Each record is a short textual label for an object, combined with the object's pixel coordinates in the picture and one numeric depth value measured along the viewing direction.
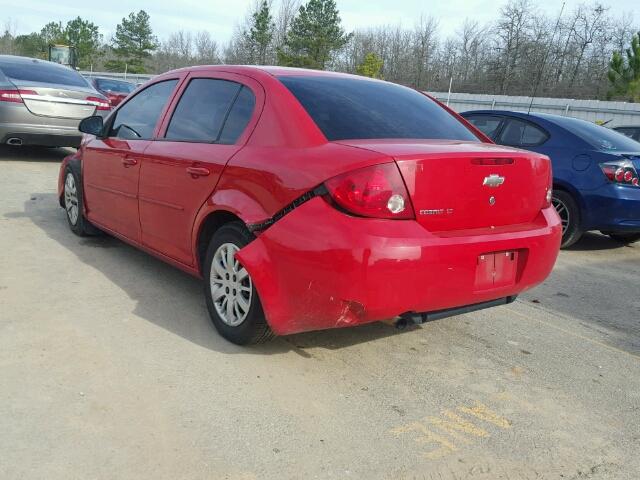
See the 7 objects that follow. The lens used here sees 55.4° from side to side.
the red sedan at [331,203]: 2.90
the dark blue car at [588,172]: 6.51
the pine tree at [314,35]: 47.12
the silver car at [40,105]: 9.06
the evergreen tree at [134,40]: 64.19
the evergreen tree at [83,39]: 69.25
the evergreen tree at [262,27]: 53.16
